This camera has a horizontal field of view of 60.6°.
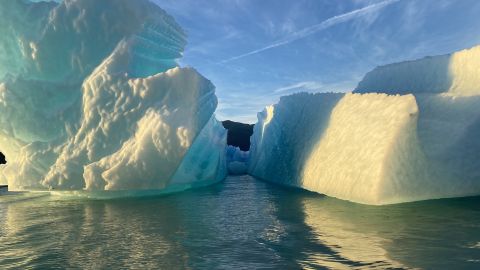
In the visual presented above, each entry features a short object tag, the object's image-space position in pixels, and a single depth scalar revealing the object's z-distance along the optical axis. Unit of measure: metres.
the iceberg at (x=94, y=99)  9.41
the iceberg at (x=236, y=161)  23.30
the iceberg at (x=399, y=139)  7.56
